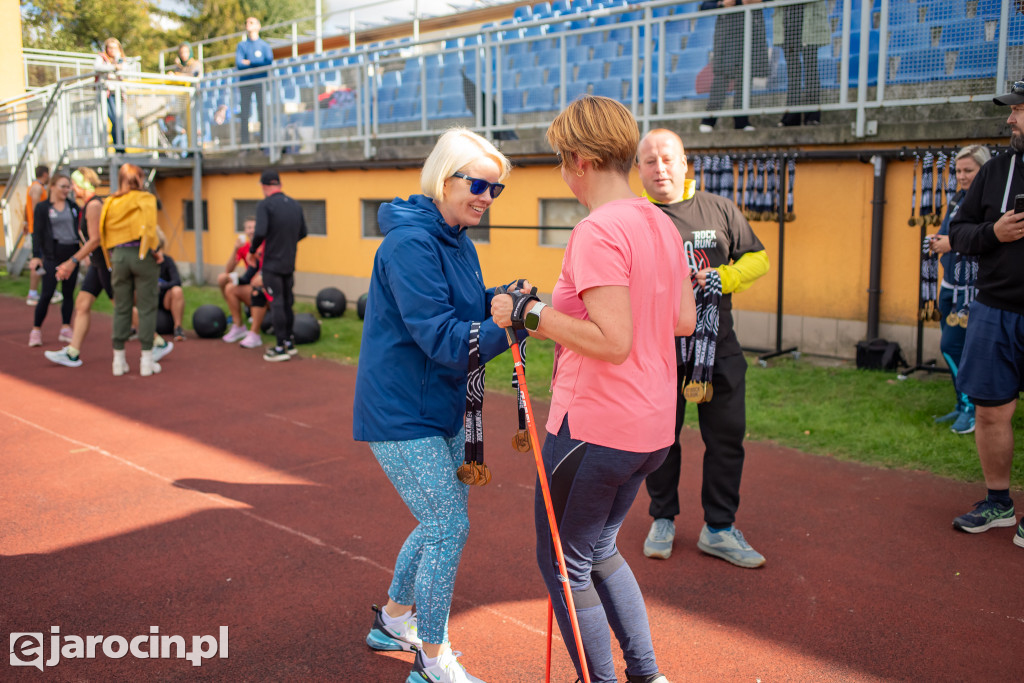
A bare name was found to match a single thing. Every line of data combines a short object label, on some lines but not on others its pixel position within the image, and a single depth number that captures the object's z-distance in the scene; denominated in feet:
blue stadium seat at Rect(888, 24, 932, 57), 27.22
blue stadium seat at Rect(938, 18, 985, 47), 26.23
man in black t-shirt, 14.08
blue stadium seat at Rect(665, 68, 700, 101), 32.53
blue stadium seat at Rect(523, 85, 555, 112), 37.32
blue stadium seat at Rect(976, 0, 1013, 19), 25.85
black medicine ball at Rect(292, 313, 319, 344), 36.11
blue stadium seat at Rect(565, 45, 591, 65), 36.37
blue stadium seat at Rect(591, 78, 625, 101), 35.50
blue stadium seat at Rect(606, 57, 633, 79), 34.83
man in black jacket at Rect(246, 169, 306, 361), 32.76
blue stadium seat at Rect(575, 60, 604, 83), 35.99
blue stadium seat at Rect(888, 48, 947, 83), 27.12
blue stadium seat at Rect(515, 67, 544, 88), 37.55
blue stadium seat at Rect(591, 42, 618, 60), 34.99
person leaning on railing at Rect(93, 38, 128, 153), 51.70
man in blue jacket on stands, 51.83
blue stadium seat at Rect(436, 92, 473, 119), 41.27
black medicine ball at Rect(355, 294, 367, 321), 40.06
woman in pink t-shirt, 8.23
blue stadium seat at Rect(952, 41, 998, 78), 26.07
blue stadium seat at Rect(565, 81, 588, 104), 36.88
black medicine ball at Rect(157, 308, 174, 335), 36.78
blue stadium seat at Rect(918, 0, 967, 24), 26.50
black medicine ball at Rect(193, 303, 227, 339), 37.22
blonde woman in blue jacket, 9.41
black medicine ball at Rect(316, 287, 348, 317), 42.73
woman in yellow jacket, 27.81
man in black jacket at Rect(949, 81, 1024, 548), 13.93
